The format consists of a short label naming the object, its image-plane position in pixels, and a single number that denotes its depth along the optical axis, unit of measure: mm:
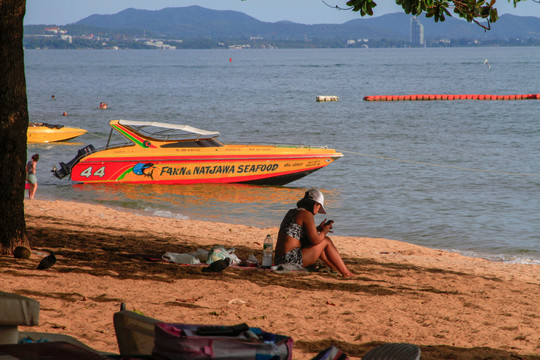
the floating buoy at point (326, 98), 123106
